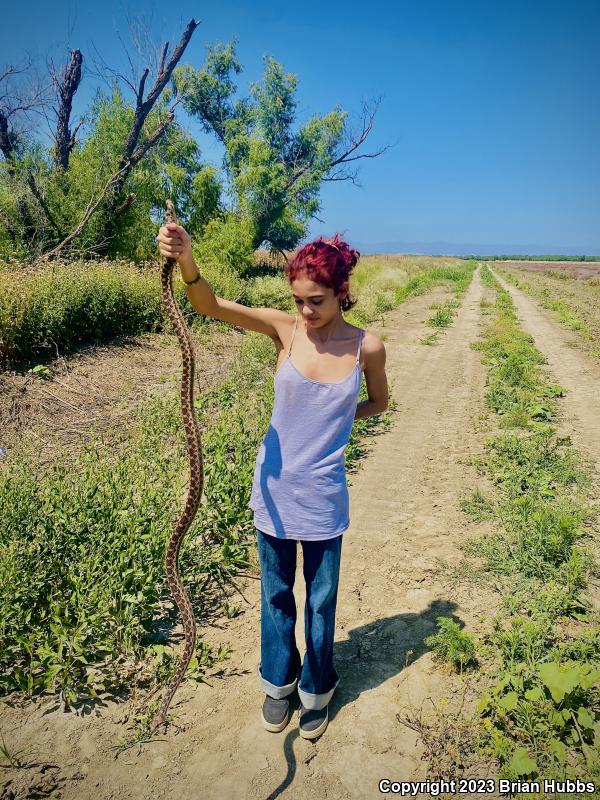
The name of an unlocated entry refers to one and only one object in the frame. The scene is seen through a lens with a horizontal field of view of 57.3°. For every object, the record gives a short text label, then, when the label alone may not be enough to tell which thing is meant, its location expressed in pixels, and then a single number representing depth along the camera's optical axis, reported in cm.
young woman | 238
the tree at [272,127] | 2789
